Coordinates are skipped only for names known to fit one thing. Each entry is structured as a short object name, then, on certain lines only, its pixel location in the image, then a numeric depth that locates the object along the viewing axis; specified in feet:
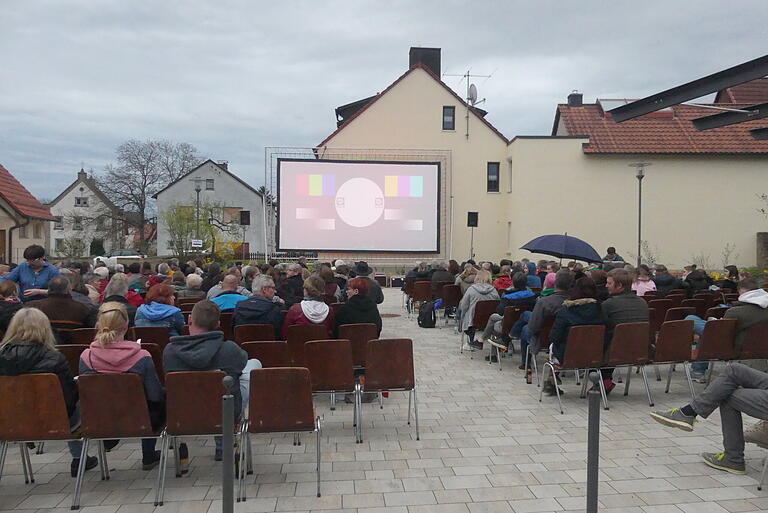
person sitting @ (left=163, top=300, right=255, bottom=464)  12.43
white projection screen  68.18
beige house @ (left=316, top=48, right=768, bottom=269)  73.46
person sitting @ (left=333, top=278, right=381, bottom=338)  19.18
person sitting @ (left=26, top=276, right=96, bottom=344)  16.66
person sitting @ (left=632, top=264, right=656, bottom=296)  29.37
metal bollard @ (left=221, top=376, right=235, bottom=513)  9.06
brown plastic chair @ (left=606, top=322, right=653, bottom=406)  18.39
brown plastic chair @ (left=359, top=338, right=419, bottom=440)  15.71
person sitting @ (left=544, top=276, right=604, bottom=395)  18.65
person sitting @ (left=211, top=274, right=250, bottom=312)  21.15
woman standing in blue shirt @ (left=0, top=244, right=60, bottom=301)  22.65
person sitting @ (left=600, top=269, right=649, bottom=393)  19.48
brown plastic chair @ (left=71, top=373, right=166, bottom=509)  11.66
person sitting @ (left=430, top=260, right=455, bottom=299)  37.73
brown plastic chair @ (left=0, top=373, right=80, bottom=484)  11.54
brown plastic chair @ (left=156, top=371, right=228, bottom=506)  11.82
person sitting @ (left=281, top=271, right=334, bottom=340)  18.89
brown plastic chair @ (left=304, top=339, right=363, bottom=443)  15.49
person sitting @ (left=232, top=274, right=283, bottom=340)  19.06
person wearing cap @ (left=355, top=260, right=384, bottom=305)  28.50
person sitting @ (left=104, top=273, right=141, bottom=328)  17.74
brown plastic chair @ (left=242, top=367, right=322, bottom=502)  12.06
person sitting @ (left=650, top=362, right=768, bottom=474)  12.71
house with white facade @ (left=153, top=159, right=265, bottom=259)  139.23
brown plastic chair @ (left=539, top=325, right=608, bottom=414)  17.93
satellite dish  85.04
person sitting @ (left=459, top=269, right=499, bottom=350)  27.20
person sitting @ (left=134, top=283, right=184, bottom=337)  17.74
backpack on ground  37.04
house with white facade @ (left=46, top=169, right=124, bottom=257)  136.98
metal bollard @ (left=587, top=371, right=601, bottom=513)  9.20
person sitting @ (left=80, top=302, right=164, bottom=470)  12.21
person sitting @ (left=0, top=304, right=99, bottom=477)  11.78
